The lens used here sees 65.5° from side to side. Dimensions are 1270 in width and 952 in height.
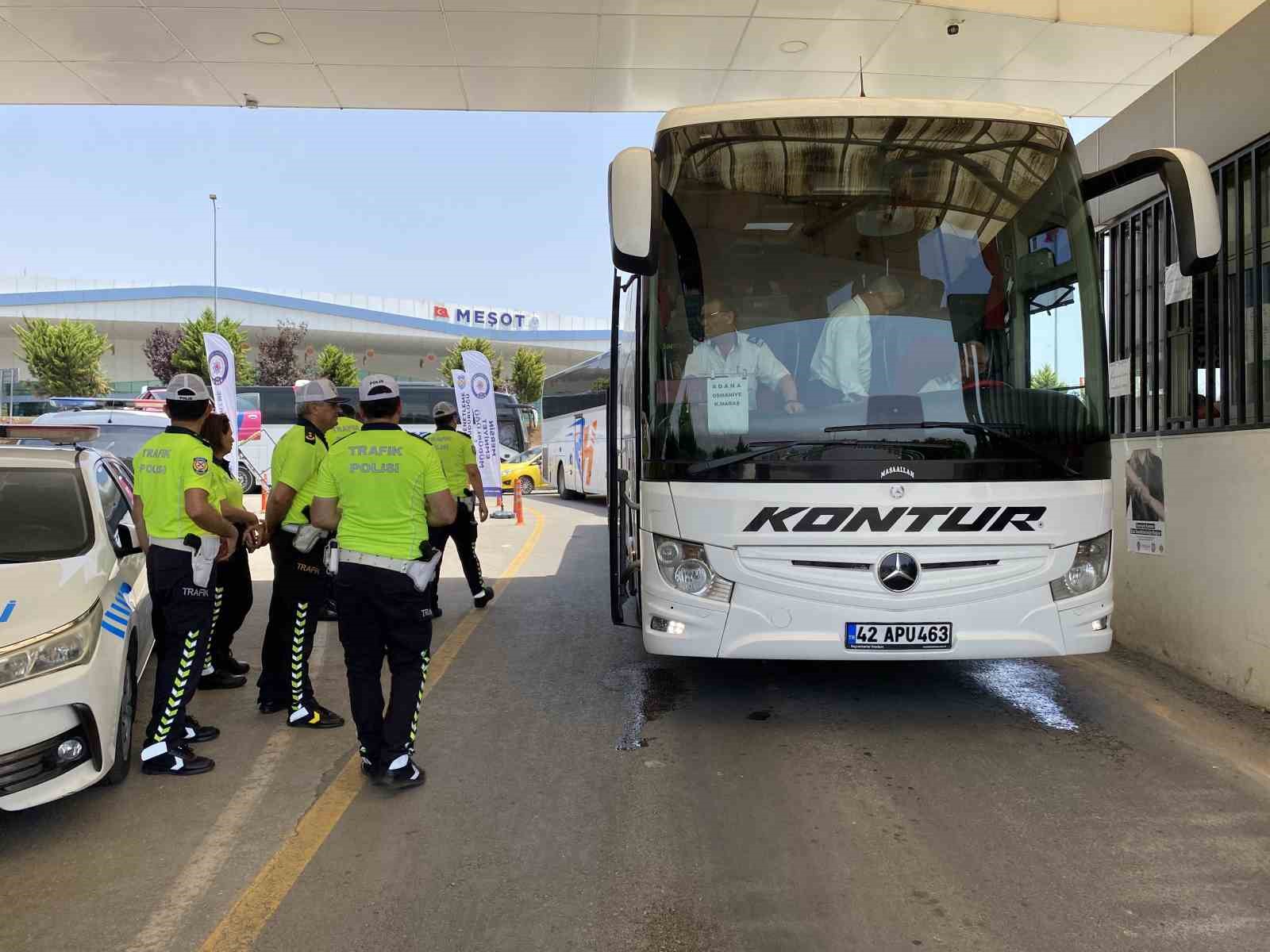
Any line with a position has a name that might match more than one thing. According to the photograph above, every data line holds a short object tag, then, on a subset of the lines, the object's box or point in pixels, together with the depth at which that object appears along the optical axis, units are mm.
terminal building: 65500
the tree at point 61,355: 49562
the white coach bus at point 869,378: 4957
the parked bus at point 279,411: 32094
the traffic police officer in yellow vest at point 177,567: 4711
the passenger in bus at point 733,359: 5078
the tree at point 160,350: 57597
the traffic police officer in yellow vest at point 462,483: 8578
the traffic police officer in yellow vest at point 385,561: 4445
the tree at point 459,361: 62688
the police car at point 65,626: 3777
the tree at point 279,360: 62875
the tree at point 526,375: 68812
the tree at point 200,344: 50844
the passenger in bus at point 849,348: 5062
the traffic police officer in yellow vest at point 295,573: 5445
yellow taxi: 29981
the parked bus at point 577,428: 23406
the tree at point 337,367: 59281
